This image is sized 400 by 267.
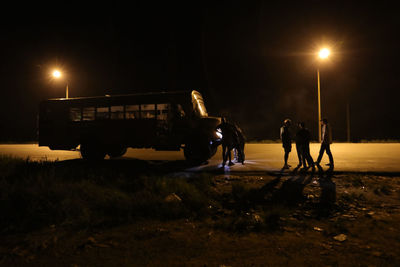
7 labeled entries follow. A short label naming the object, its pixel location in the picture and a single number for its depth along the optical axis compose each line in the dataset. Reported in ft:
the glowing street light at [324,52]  70.69
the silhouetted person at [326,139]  31.37
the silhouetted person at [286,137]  32.63
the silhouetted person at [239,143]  33.88
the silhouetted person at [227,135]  33.17
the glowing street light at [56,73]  81.66
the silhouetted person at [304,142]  30.48
